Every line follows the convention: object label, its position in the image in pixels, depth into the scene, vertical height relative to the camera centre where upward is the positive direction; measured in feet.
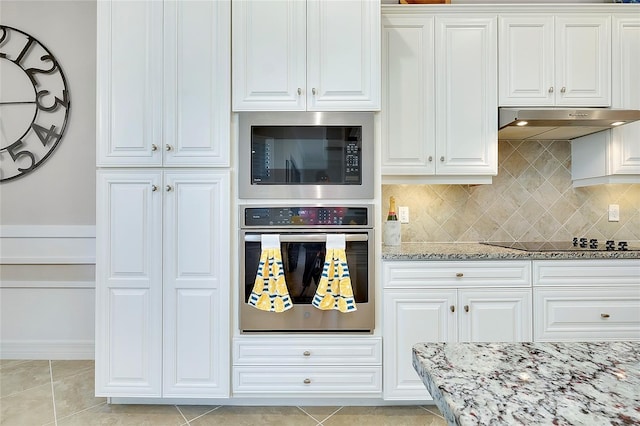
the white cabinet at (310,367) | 6.15 -2.82
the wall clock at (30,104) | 8.40 +2.73
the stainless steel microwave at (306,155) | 6.17 +1.08
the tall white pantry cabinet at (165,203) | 6.13 +0.18
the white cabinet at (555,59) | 7.03 +3.25
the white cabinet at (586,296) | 6.21 -1.52
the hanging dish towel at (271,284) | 5.99 -1.27
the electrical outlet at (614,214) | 8.09 +0.00
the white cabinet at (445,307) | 6.15 -1.72
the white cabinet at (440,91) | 7.01 +2.57
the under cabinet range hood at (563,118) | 6.48 +1.86
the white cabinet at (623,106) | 7.06 +2.25
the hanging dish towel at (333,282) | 5.98 -1.24
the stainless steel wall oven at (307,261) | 6.12 -0.87
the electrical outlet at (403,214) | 8.15 -0.01
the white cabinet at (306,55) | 6.14 +2.91
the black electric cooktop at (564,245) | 6.72 -0.70
